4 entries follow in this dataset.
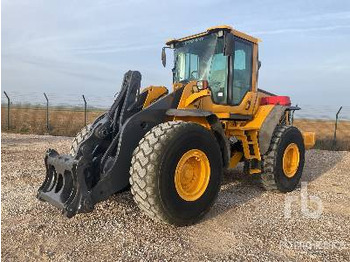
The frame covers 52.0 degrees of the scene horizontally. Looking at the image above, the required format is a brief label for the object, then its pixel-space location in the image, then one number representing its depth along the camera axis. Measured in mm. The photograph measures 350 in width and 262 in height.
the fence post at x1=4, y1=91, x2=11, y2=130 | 18434
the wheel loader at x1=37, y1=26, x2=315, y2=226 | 4125
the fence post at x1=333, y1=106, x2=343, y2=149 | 15939
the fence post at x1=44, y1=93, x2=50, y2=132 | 18359
